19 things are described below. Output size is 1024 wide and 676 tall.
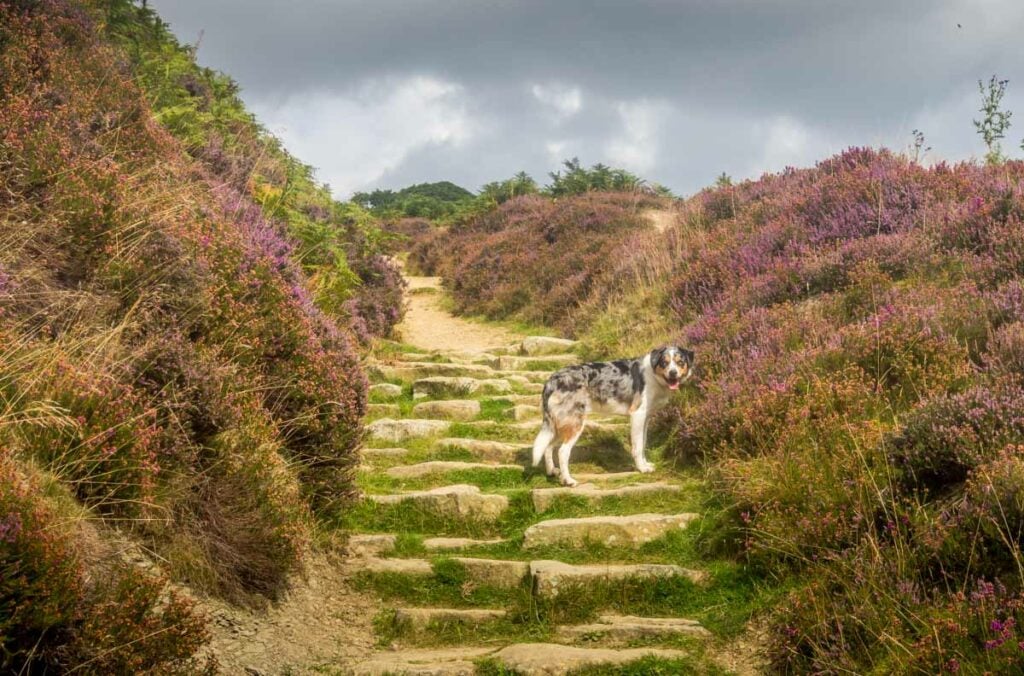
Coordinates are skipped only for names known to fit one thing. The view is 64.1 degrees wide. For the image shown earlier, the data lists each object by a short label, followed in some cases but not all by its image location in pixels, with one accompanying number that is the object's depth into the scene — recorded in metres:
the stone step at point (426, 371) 11.44
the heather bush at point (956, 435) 4.46
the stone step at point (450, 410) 9.67
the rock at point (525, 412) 9.44
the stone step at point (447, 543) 6.17
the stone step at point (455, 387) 10.60
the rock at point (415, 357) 12.67
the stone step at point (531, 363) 11.98
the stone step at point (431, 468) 7.70
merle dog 7.37
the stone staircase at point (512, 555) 4.73
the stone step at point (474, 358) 12.27
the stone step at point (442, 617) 5.21
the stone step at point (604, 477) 7.36
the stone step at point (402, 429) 8.88
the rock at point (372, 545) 6.10
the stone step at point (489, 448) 8.29
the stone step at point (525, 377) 10.95
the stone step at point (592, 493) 6.78
